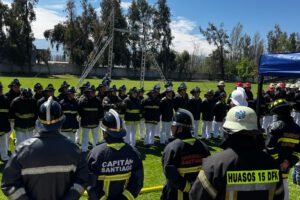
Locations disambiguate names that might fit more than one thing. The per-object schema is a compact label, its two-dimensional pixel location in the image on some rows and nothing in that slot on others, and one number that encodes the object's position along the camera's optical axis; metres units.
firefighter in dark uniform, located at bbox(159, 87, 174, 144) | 13.57
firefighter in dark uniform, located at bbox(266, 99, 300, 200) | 6.07
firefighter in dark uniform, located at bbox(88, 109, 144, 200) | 4.32
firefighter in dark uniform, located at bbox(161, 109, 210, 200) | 4.66
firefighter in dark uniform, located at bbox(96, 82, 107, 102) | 13.45
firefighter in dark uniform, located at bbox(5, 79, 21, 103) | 11.29
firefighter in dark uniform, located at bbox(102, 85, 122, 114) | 12.58
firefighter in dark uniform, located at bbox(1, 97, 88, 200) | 3.64
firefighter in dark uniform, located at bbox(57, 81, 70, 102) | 11.68
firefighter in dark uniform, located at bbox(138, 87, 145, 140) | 14.17
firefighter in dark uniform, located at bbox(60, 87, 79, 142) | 11.10
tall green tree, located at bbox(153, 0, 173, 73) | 74.61
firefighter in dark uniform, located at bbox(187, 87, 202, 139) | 14.56
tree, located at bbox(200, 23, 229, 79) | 75.46
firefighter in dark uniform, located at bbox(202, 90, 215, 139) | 14.95
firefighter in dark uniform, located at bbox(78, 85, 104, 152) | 11.57
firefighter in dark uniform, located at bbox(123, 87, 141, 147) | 12.84
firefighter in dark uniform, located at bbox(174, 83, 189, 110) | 14.18
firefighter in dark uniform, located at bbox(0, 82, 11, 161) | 10.38
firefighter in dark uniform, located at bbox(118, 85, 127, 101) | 14.28
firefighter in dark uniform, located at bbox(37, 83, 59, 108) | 11.40
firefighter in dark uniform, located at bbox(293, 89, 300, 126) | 17.10
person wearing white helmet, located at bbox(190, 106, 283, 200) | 3.14
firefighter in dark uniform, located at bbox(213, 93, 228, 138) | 14.78
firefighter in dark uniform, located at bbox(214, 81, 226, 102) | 15.42
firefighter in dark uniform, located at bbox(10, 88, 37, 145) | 10.53
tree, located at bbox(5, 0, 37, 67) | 58.38
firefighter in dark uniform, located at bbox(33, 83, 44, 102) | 11.90
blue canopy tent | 7.96
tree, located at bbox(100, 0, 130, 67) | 67.31
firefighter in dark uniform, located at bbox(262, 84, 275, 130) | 16.58
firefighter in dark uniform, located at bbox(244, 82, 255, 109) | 15.05
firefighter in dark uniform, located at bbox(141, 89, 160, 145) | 13.49
